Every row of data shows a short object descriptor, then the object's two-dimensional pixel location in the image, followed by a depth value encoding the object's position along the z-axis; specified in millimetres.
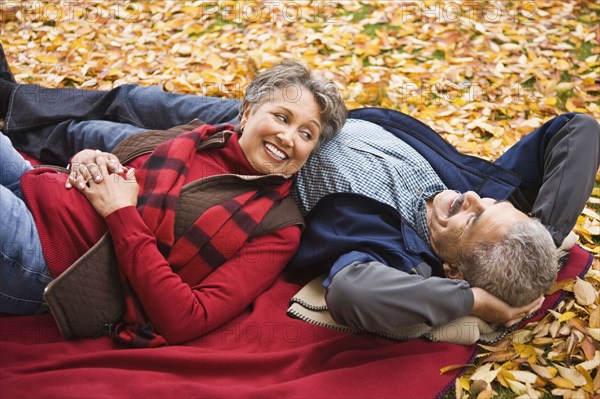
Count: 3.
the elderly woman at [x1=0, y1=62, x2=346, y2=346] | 2504
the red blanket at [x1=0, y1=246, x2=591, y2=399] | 2355
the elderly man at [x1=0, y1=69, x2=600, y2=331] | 2529
